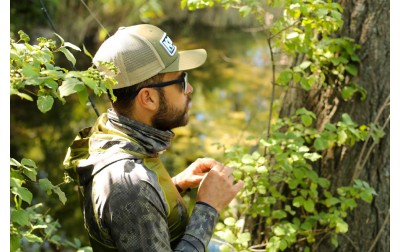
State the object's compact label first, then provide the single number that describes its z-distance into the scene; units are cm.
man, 193
